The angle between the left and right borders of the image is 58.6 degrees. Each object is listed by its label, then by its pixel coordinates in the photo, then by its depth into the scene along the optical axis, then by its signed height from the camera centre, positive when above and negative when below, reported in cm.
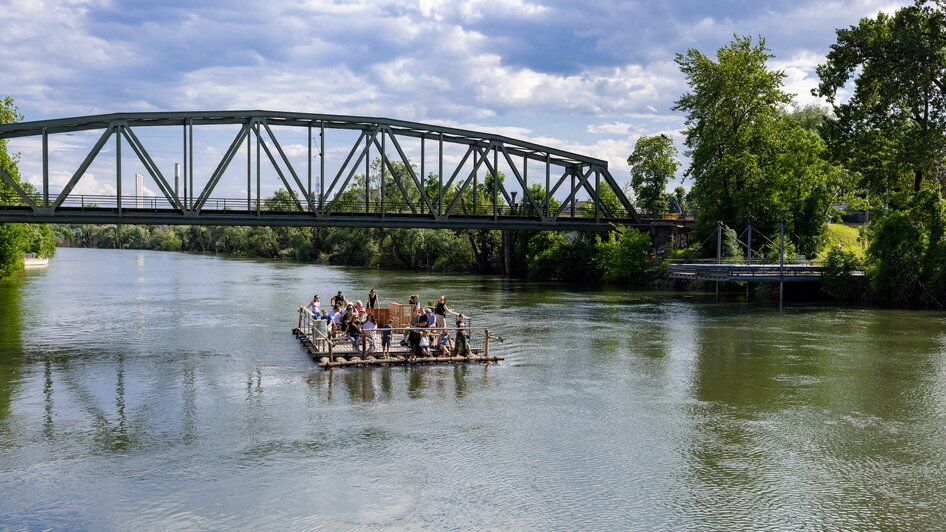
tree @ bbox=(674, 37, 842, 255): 6406 +783
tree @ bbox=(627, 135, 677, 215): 8500 +841
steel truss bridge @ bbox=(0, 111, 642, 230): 5025 +541
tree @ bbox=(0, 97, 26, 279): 6694 +129
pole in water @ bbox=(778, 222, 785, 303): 5397 -109
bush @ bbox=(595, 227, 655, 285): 7219 -68
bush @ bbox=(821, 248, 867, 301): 5459 -167
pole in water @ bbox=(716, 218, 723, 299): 5726 +34
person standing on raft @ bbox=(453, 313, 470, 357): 2752 -305
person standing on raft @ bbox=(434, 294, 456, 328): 2984 -206
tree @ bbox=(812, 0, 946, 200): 4903 +944
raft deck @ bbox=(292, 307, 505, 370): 2633 -334
